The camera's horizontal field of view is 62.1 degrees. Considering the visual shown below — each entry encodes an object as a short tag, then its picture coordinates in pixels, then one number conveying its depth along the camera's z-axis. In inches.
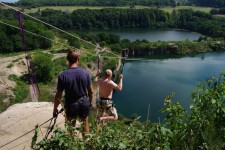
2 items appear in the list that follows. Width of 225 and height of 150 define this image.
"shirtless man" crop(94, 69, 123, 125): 153.6
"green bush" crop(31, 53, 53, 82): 999.3
